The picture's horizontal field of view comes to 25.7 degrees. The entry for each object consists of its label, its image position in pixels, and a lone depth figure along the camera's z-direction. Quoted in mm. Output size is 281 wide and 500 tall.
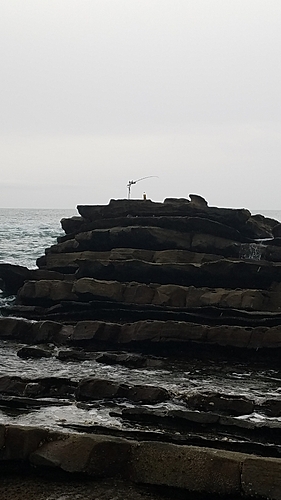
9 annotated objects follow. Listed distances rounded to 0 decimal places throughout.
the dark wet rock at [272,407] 15434
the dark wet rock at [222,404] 15398
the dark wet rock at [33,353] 23156
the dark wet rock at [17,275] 31656
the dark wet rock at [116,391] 16500
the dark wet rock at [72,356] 22578
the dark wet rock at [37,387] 17031
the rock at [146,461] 10570
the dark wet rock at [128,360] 21562
